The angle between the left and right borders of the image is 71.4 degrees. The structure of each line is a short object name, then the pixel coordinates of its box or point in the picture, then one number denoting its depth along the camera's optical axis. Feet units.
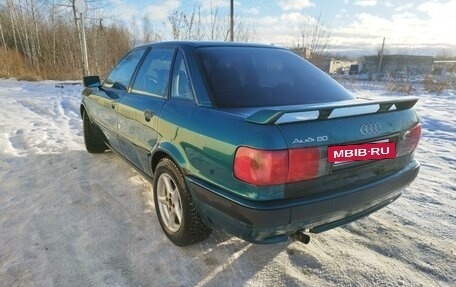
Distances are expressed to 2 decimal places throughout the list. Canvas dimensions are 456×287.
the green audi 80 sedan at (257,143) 5.53
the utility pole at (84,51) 41.55
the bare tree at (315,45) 40.47
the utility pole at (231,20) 40.27
